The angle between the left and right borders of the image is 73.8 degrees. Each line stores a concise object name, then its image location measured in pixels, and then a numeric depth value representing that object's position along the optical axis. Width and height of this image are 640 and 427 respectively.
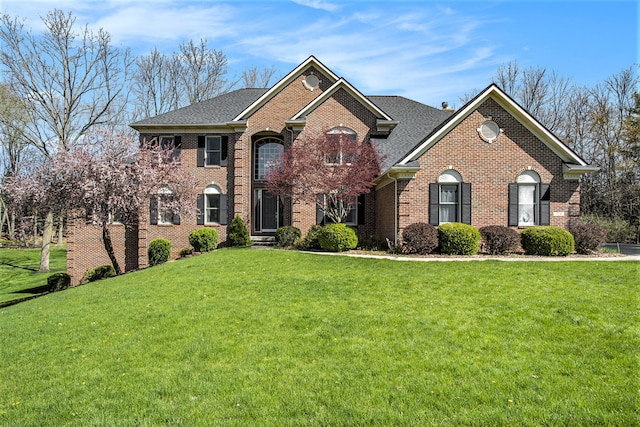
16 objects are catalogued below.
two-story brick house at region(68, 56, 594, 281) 15.79
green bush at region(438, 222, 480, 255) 14.44
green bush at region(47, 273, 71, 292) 18.84
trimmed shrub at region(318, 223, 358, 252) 16.30
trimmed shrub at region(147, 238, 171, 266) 19.78
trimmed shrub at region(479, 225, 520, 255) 14.77
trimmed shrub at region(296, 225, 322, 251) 17.73
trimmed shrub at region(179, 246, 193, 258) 20.27
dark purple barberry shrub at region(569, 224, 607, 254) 14.81
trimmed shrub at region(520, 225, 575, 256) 14.45
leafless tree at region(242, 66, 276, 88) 42.19
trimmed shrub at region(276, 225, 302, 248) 18.81
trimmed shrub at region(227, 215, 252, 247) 20.23
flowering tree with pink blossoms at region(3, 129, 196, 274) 15.29
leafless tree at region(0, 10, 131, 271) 26.11
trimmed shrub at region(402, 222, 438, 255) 14.53
